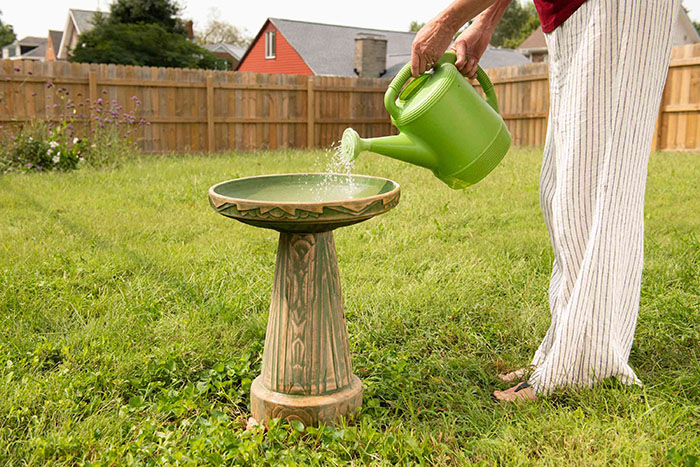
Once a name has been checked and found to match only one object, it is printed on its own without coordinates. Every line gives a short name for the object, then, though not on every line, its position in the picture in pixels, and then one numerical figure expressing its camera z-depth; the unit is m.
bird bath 1.88
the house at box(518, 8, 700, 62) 28.40
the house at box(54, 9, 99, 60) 35.34
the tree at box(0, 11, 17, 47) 51.38
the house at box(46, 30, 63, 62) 42.21
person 1.77
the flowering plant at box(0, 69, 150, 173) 7.26
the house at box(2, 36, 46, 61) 50.19
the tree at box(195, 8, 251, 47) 45.72
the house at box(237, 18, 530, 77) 20.19
